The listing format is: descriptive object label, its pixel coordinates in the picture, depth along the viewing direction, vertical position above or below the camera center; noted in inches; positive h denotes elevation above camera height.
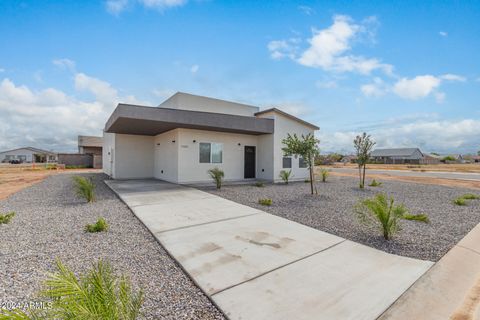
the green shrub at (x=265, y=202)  287.0 -56.5
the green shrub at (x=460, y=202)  313.4 -59.5
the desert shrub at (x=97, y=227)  183.1 -58.6
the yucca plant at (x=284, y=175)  493.4 -35.0
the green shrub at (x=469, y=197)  350.6 -57.9
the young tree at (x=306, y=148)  358.3 +20.3
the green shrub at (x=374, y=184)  490.0 -54.3
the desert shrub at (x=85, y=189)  288.2 -41.2
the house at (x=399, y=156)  2249.3 +53.8
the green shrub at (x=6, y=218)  201.5 -57.3
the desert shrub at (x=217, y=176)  401.7 -31.5
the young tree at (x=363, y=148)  450.5 +27.0
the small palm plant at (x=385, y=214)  175.6 -44.3
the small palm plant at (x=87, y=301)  50.6 -36.6
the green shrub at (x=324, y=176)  560.4 -40.7
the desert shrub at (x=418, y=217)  227.0 -60.1
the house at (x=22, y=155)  2214.6 +29.6
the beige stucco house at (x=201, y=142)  430.6 +41.7
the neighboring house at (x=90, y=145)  1256.8 +77.7
